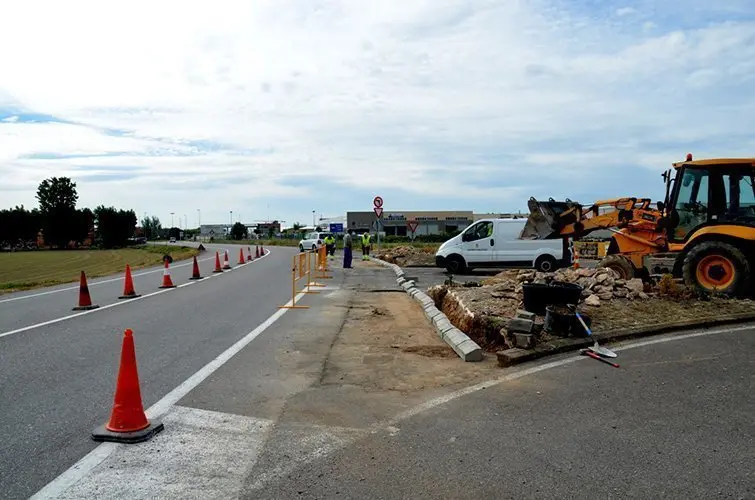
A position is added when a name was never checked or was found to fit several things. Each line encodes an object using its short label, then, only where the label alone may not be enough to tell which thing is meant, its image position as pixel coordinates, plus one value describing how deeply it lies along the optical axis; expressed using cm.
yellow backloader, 1148
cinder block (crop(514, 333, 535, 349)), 743
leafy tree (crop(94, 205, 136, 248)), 9562
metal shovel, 723
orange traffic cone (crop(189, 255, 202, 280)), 2088
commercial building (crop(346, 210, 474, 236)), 10156
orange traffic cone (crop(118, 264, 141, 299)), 1460
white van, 2173
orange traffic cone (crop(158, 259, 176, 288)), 1734
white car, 4566
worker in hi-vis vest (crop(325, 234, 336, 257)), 3478
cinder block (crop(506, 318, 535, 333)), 750
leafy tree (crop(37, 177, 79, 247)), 9300
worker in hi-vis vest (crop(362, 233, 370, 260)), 3532
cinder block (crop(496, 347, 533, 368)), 701
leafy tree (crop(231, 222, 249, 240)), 13812
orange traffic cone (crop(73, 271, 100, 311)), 1242
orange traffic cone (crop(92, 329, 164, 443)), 461
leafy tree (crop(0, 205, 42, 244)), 9675
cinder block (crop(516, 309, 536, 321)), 780
